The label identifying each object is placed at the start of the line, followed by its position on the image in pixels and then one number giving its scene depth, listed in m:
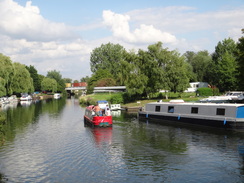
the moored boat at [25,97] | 115.06
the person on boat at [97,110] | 43.56
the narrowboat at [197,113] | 37.50
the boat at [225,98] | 64.97
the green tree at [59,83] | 182.68
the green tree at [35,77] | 159.29
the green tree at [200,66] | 120.02
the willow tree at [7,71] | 84.94
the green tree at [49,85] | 163.88
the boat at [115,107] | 70.06
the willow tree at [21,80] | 112.76
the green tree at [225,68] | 88.50
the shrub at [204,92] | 80.62
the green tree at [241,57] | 55.82
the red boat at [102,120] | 41.91
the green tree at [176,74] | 71.06
